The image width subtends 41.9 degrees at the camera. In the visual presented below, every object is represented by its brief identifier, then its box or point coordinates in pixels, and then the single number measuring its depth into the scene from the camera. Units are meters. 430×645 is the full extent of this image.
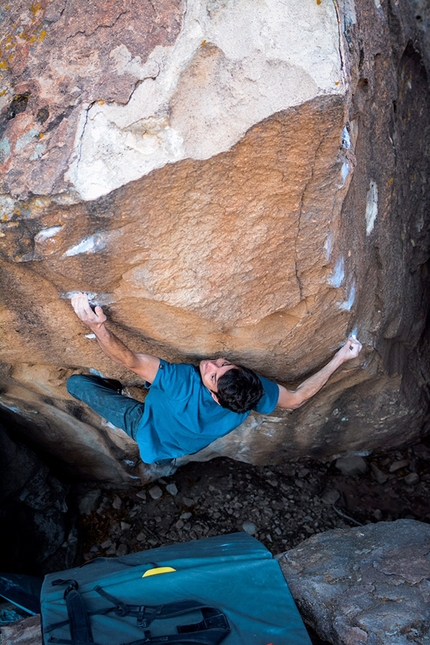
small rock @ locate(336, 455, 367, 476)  3.75
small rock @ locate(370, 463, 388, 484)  3.73
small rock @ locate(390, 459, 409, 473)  3.78
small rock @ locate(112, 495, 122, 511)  3.63
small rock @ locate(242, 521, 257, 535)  3.45
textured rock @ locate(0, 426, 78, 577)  3.14
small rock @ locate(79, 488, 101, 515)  3.63
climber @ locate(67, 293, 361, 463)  2.29
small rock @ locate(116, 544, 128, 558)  3.40
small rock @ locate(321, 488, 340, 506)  3.62
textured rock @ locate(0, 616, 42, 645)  2.27
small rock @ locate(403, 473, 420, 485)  3.71
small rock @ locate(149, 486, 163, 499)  3.64
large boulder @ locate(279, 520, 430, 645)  2.16
